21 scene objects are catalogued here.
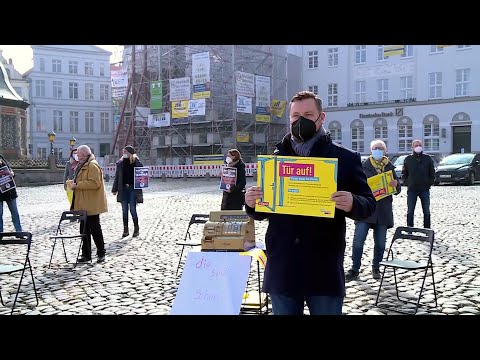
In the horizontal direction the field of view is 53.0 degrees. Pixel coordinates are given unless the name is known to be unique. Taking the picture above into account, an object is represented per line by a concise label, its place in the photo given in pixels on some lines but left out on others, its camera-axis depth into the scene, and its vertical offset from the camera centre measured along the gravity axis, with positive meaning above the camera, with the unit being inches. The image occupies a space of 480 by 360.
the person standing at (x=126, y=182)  407.2 -23.1
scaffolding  1518.2 +154.9
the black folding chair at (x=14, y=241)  211.3 -39.9
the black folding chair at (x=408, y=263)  215.3 -50.0
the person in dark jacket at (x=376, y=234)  269.6 -44.5
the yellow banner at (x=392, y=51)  1200.5 +268.4
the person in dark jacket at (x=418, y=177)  393.7 -18.8
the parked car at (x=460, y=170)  923.4 -29.8
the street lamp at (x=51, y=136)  1207.9 +47.0
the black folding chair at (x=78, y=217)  313.3 -40.4
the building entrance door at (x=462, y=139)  1565.0 +51.3
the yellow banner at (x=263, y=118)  1510.8 +116.5
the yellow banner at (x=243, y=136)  1471.5 +57.6
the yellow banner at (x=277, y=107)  1576.0 +156.0
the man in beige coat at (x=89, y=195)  319.6 -26.8
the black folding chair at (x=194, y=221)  266.9 -41.0
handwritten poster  164.6 -45.2
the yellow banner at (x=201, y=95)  1459.2 +184.3
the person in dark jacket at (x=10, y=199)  377.8 -34.8
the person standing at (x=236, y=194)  353.4 -28.9
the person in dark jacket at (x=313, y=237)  118.3 -20.7
